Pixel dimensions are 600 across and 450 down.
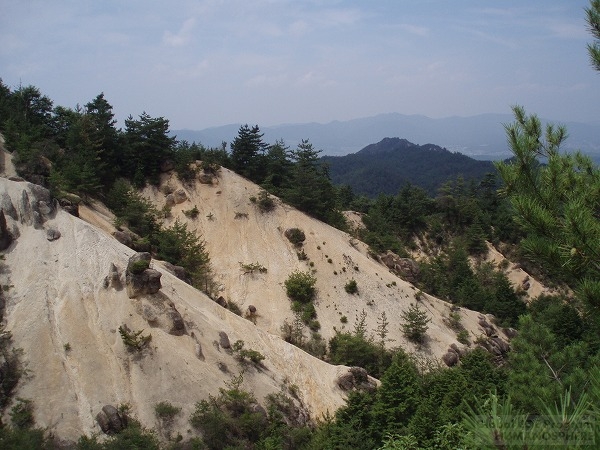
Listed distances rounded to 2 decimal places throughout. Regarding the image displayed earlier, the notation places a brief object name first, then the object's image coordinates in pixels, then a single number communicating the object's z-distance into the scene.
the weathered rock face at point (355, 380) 22.47
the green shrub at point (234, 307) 29.30
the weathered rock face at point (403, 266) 39.81
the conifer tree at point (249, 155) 43.00
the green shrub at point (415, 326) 29.92
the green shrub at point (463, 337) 31.98
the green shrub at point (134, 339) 18.67
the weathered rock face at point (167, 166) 39.50
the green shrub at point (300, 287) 31.17
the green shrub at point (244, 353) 21.52
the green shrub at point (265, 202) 38.38
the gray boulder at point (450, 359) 28.97
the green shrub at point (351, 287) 33.04
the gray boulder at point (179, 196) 37.59
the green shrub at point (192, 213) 36.78
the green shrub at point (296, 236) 35.88
